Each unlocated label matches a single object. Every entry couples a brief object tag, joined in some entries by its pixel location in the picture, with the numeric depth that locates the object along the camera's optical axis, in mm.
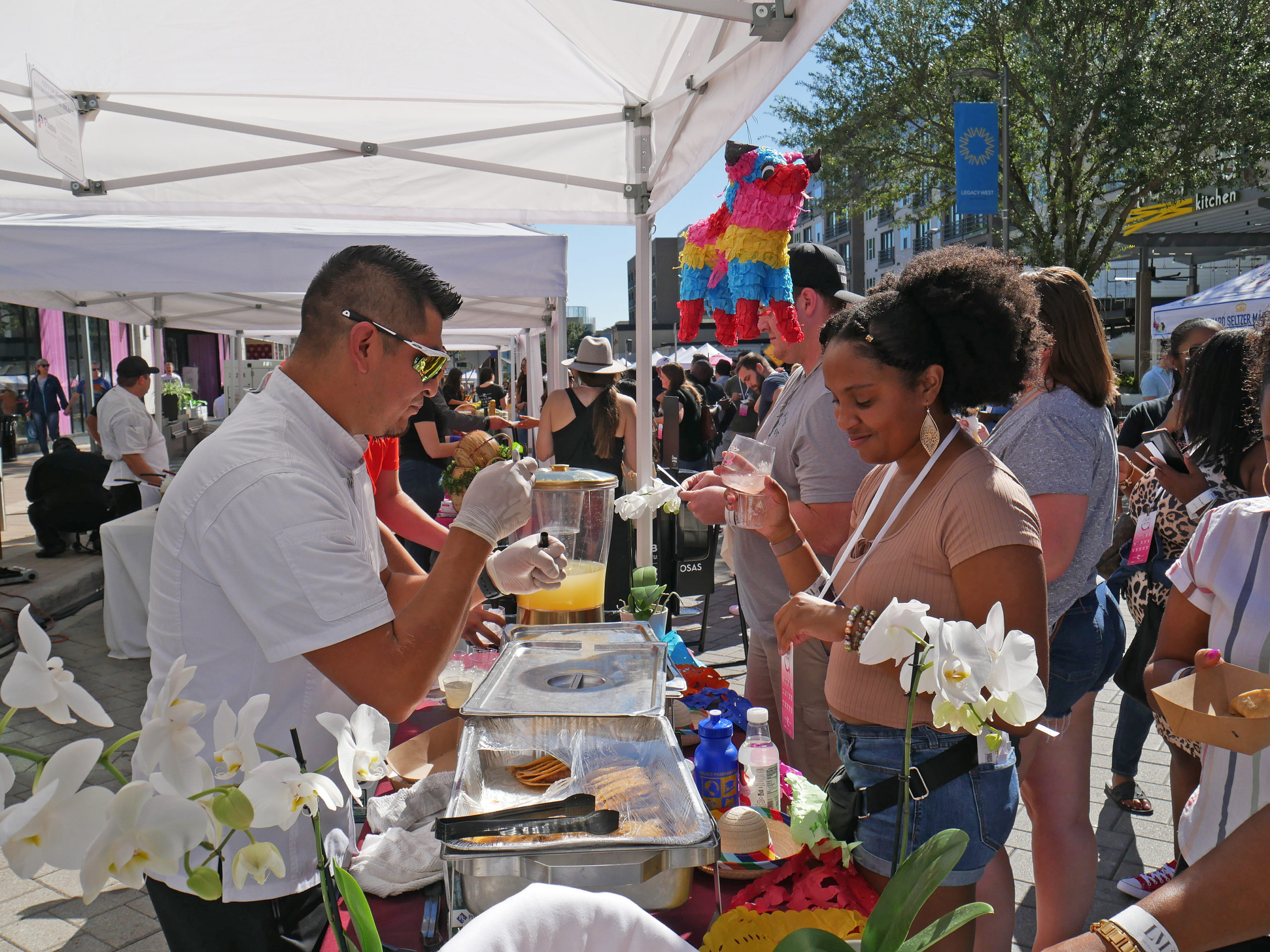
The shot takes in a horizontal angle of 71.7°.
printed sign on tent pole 2740
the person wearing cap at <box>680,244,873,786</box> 2553
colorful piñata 2559
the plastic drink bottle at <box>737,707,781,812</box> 1772
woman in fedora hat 5312
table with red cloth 1367
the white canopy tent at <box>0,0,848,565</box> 2824
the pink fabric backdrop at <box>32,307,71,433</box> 17438
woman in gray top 2207
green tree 14586
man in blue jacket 15039
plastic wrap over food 1297
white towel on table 1477
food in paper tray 1048
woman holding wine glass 1534
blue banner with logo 12883
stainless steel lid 1684
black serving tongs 1244
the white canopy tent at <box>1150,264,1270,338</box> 9344
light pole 13727
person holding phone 2814
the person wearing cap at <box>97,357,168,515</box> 6793
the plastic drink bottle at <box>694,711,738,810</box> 1758
